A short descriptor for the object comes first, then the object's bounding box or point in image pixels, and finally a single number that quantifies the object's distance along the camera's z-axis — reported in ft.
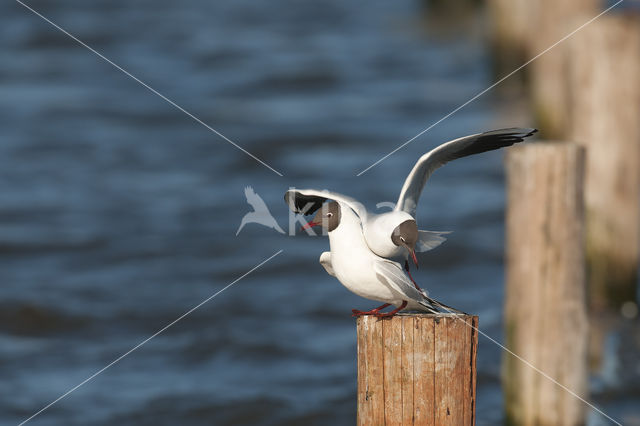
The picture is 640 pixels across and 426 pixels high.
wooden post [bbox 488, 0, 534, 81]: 113.50
